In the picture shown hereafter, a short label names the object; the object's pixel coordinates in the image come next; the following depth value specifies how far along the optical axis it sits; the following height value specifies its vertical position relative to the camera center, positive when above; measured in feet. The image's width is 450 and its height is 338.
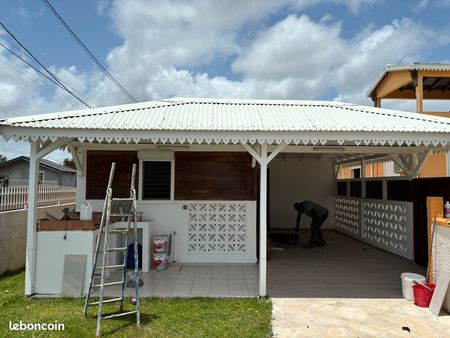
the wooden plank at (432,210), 17.85 -1.17
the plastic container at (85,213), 18.58 -1.61
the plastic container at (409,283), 16.94 -4.97
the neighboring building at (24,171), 68.18 +2.83
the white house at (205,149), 17.39 +2.50
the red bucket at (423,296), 16.07 -5.28
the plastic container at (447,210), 16.98 -1.13
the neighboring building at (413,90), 37.88 +14.11
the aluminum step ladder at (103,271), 13.25 -3.73
